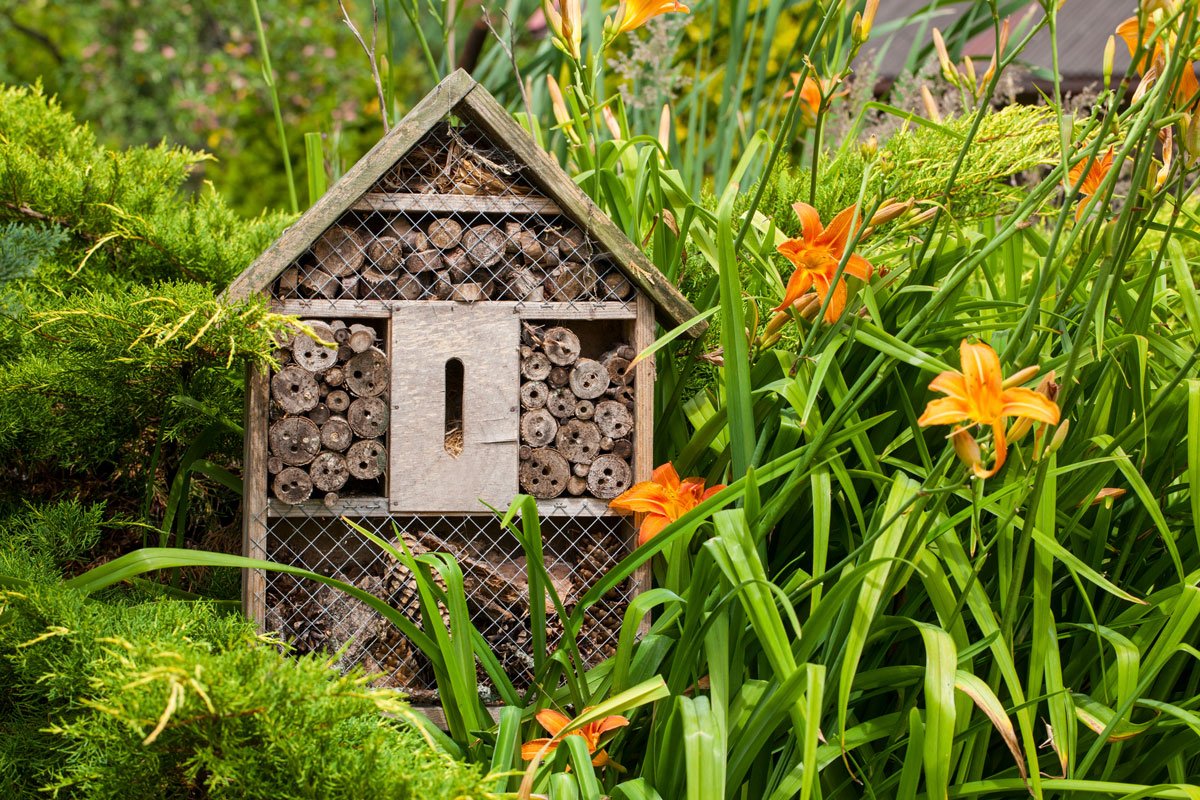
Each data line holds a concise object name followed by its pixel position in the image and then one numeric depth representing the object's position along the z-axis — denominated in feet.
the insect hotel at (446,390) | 8.57
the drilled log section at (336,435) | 8.59
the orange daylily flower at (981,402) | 7.66
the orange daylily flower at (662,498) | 8.53
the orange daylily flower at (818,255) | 8.36
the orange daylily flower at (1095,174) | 8.23
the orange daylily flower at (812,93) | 8.65
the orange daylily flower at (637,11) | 8.57
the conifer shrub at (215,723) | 7.85
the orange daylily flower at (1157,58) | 7.98
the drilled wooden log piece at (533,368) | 8.68
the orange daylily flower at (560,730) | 8.23
